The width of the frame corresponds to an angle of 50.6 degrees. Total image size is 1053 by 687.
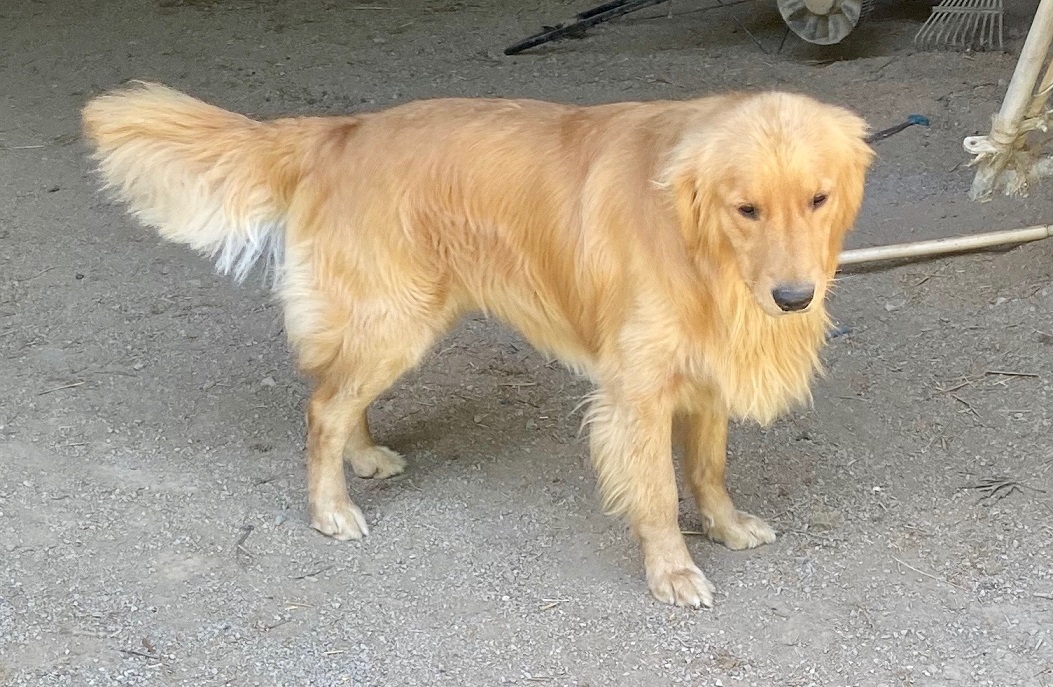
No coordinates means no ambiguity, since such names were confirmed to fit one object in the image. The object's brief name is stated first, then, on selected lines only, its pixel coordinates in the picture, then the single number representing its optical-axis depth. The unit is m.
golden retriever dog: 3.01
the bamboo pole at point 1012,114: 4.85
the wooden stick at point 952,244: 4.90
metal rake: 6.89
